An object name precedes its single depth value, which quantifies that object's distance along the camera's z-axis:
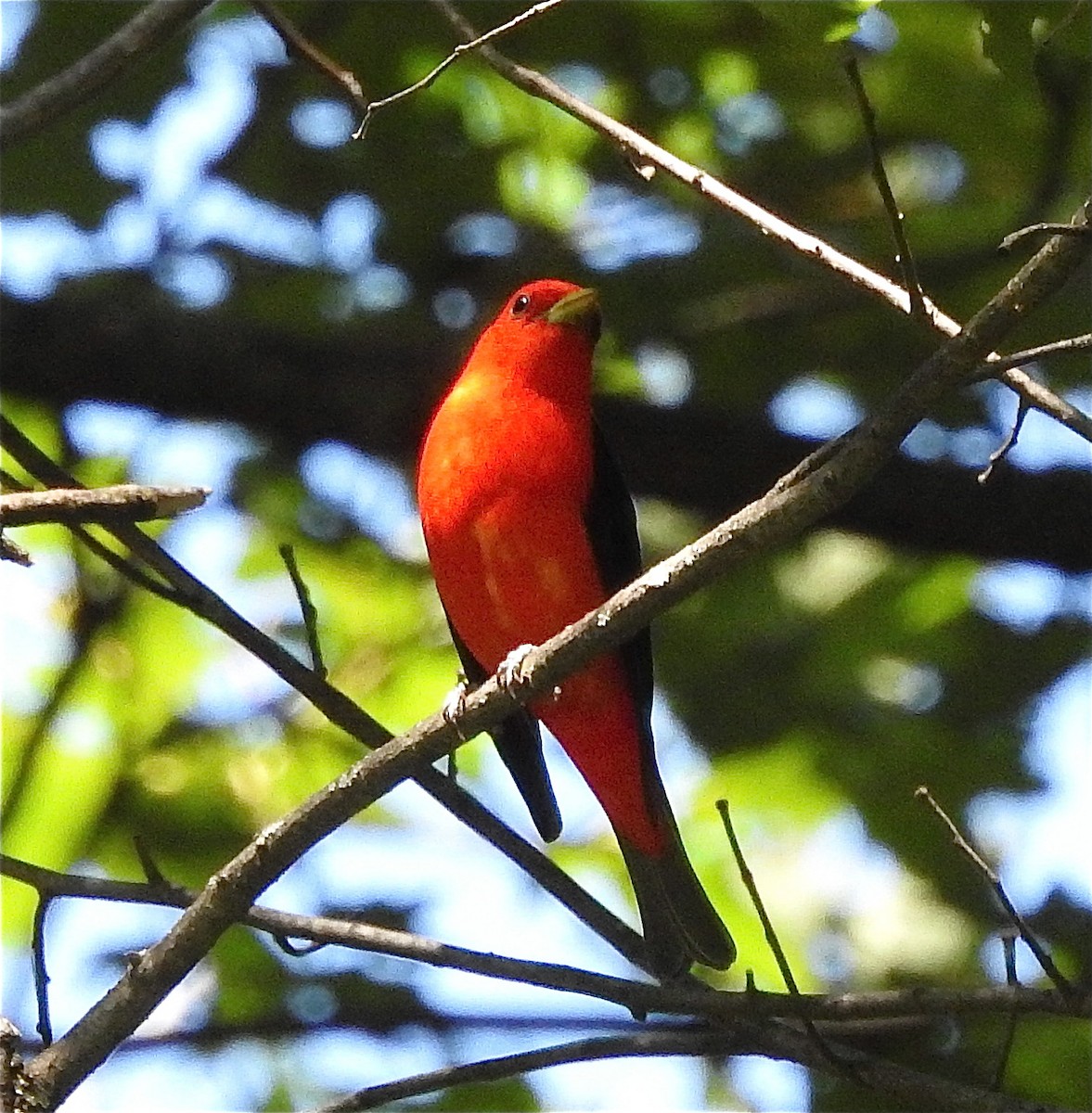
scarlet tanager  9.64
